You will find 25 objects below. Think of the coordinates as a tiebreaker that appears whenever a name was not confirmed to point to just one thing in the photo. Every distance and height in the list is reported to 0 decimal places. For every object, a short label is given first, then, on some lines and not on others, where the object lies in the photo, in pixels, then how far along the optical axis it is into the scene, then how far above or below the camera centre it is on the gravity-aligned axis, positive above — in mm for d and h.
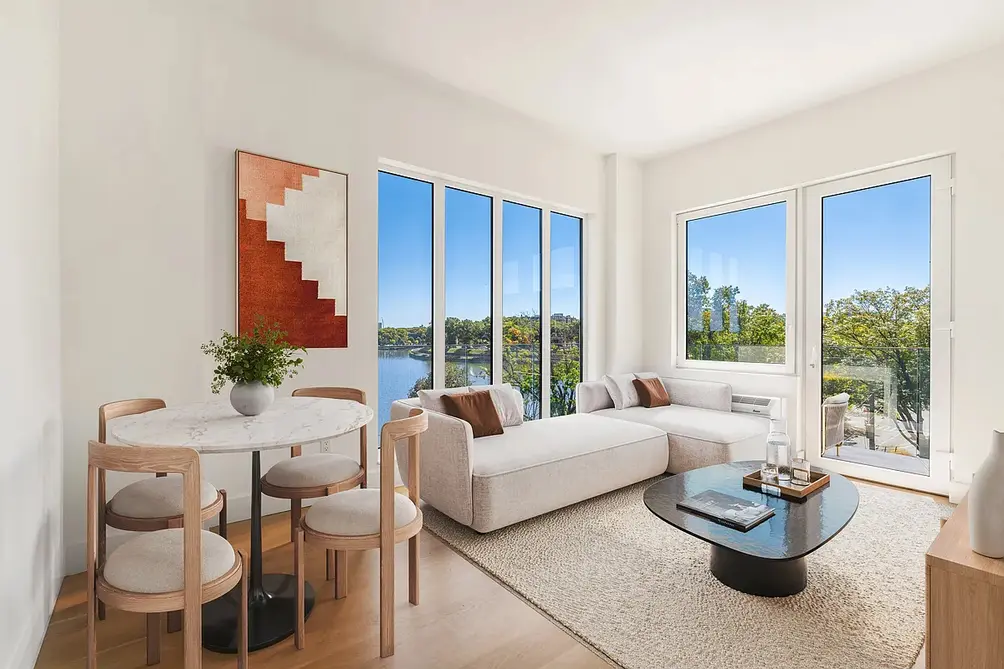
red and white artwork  2895 +503
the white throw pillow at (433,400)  3157 -431
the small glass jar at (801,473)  2489 -705
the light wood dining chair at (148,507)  1839 -652
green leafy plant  1939 -110
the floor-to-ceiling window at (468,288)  4082 +369
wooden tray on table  2338 -749
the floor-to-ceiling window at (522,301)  4469 +281
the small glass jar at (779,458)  2486 -632
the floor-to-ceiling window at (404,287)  3719 +345
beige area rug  1782 -1120
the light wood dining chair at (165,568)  1385 -677
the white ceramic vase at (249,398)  1926 -253
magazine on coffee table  2076 -778
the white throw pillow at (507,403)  3525 -510
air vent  4090 -608
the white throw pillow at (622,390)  4391 -515
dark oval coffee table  1904 -800
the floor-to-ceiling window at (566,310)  4863 +221
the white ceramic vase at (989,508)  1445 -512
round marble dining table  1608 -341
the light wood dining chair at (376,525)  1742 -685
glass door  3434 +52
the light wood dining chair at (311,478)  2141 -641
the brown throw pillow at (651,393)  4434 -546
